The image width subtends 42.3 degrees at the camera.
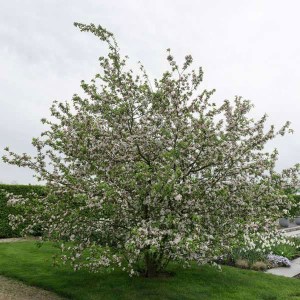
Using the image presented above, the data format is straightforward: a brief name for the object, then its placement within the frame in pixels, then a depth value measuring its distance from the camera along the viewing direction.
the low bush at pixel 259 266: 14.88
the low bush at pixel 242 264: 14.92
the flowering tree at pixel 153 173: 9.05
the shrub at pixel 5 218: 21.66
